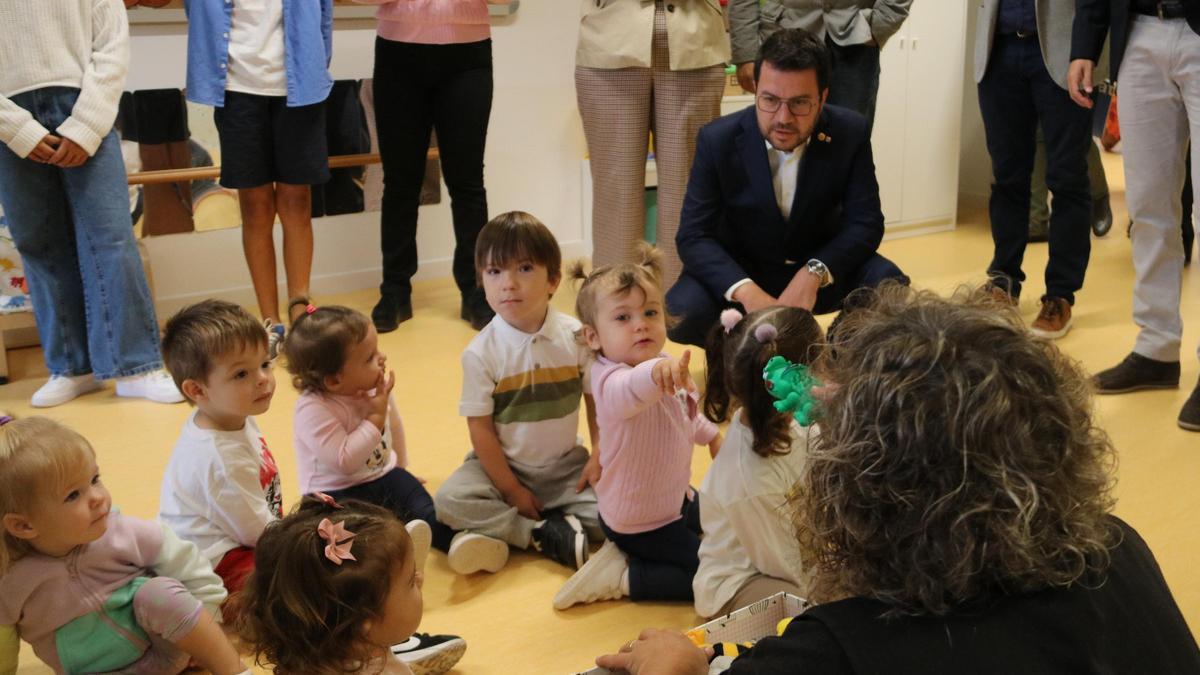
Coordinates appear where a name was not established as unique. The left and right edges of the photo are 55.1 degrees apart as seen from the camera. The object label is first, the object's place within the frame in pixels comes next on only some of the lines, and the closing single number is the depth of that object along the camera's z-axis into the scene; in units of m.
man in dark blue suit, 2.98
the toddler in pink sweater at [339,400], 2.24
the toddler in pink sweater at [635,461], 2.18
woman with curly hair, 1.02
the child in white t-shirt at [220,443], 2.07
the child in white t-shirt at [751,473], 1.91
